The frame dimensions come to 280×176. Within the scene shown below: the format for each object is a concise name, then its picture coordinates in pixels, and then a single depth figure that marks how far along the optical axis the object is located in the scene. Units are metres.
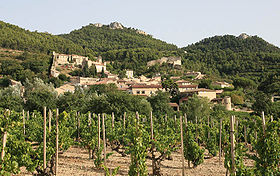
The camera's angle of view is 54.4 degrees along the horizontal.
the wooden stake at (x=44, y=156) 8.58
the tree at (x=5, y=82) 63.03
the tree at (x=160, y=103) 32.64
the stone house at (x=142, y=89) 59.72
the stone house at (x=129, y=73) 93.09
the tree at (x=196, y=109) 28.77
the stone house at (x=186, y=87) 62.12
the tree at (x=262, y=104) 37.28
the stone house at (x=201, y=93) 52.78
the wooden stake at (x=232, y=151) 6.80
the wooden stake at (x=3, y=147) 6.77
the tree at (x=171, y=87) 59.72
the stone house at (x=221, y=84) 71.74
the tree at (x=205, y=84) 67.04
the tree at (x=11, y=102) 28.11
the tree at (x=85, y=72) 82.31
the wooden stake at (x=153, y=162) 9.91
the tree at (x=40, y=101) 29.06
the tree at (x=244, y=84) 69.91
